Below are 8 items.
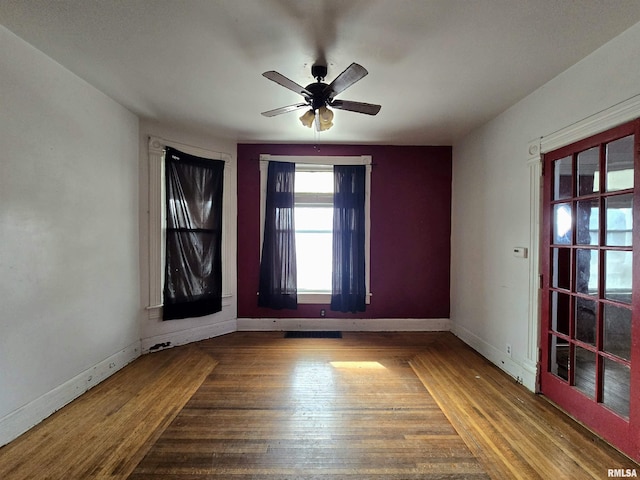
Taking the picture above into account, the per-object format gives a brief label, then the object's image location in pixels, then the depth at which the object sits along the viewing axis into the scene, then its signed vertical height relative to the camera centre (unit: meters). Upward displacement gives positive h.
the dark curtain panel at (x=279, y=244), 3.96 -0.09
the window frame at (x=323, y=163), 3.98 +0.75
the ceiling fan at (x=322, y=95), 1.88 +1.07
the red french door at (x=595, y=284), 1.78 -0.31
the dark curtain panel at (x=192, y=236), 3.35 +0.01
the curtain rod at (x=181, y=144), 3.29 +1.12
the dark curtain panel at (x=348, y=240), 3.98 -0.03
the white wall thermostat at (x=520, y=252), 2.62 -0.12
